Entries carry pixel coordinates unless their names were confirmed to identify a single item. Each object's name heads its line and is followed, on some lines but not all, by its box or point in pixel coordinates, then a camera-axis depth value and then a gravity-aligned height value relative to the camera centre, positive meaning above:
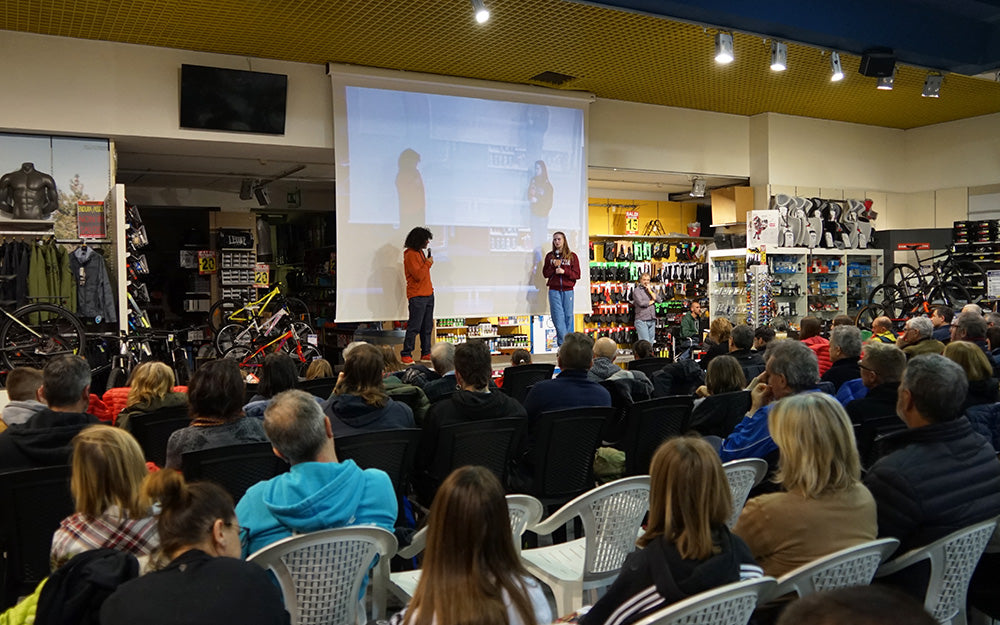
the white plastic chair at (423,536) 2.79 -0.89
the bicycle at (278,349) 9.74 -0.68
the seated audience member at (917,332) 6.41 -0.37
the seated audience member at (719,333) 7.31 -0.41
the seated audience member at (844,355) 5.40 -0.47
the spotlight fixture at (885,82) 8.80 +2.31
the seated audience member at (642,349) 7.21 -0.55
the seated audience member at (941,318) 7.74 -0.32
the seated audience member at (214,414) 3.39 -0.52
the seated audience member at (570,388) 4.61 -0.57
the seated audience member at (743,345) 6.17 -0.46
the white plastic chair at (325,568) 2.38 -0.85
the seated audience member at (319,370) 6.00 -0.57
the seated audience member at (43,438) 3.38 -0.60
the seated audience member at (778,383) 3.70 -0.47
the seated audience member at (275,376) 4.65 -0.48
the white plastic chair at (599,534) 2.94 -0.94
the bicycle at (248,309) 10.46 -0.18
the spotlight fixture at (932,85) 9.70 +2.51
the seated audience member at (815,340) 6.86 -0.46
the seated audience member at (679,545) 1.91 -0.64
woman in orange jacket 9.41 +0.16
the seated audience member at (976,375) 4.11 -0.47
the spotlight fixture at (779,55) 8.05 +2.40
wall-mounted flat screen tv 8.53 +2.19
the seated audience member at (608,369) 5.30 -0.56
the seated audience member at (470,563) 1.72 -0.61
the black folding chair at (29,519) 3.06 -0.87
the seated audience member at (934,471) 2.61 -0.63
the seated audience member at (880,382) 4.21 -0.52
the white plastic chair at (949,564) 2.44 -0.88
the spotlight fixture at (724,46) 7.81 +2.42
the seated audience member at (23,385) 4.36 -0.47
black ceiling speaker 8.10 +2.33
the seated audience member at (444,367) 5.21 -0.53
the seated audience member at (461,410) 4.02 -0.61
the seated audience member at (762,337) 7.09 -0.44
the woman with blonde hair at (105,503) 2.34 -0.61
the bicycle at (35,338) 7.52 -0.37
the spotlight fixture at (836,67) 8.49 +2.41
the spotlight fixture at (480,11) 6.79 +2.44
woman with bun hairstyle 1.73 -0.64
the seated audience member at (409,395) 4.69 -0.61
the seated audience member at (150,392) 4.35 -0.53
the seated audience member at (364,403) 3.97 -0.55
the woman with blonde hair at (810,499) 2.39 -0.66
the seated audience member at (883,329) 7.82 -0.42
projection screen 9.53 +1.38
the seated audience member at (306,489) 2.56 -0.65
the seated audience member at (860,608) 0.84 -0.35
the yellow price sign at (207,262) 12.40 +0.56
